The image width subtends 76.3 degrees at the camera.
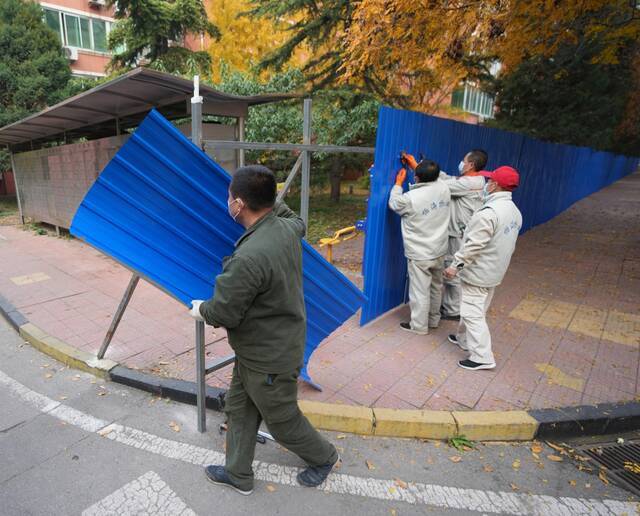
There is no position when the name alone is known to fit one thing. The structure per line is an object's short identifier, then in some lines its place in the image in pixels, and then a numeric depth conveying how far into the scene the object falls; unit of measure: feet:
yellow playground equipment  16.91
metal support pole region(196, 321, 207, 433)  9.35
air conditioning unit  68.30
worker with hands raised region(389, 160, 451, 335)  13.89
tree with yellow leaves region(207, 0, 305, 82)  55.52
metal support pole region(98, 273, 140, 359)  10.96
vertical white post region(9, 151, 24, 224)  40.32
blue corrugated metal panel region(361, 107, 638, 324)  14.26
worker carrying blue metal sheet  6.64
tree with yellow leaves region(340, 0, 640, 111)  21.25
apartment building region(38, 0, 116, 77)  67.72
